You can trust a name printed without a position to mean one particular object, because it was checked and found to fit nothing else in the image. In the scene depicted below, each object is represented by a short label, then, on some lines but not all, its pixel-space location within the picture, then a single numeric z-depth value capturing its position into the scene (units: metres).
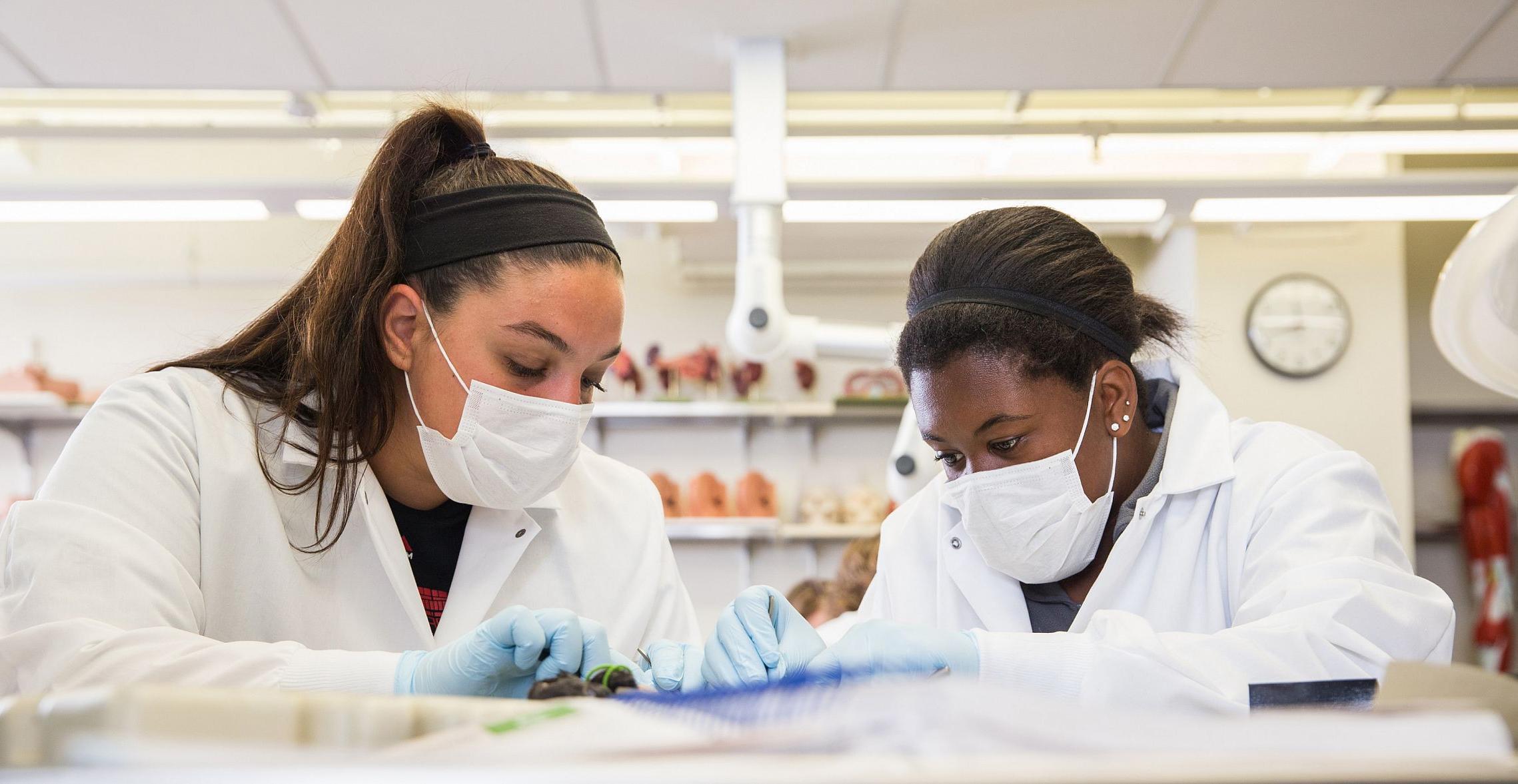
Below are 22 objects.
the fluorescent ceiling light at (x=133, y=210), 3.94
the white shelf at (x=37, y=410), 5.55
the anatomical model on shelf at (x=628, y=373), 6.13
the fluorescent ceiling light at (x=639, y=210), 3.94
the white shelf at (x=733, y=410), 6.03
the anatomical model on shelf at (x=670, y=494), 5.94
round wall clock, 5.70
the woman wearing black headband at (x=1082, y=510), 1.29
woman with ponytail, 1.48
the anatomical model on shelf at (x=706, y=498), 5.97
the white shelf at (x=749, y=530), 5.88
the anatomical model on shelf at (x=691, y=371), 6.14
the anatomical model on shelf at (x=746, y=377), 6.21
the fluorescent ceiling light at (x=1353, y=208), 3.96
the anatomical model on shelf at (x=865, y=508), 6.00
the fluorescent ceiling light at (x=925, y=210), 3.96
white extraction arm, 3.80
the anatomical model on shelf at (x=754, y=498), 5.97
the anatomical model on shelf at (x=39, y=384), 5.60
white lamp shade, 1.01
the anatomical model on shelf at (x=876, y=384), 6.26
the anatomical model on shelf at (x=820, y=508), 6.05
